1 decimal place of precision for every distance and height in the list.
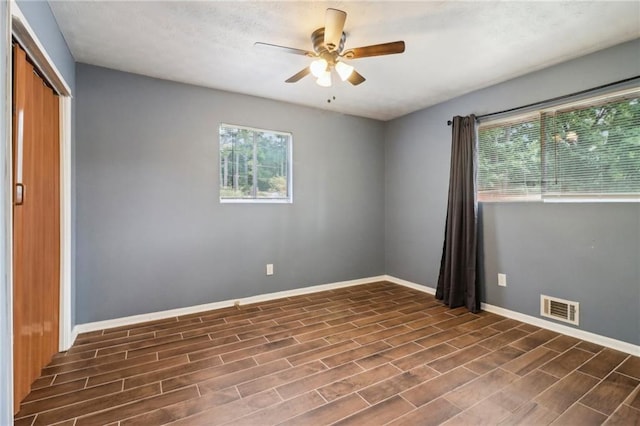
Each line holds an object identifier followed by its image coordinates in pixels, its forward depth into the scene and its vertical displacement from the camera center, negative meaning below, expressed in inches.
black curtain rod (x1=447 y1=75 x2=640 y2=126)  94.4 +40.7
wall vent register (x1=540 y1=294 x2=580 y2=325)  105.2 -34.8
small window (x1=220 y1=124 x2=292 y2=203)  138.6 +22.6
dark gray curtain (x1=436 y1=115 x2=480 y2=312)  131.3 -4.9
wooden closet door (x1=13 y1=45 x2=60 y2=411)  65.3 -3.1
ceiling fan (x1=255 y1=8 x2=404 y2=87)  74.9 +43.5
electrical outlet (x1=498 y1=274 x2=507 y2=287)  125.1 -28.2
